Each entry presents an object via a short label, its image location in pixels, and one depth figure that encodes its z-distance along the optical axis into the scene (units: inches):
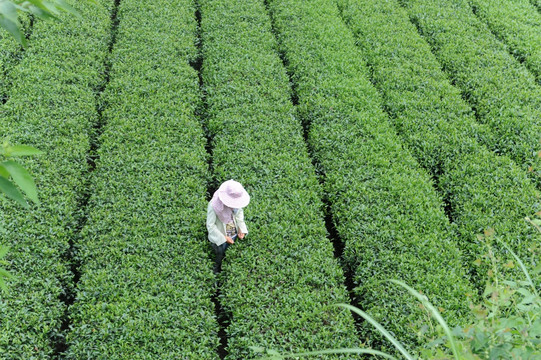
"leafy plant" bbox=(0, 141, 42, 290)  83.7
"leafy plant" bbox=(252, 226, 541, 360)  93.4
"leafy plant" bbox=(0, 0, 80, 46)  82.7
